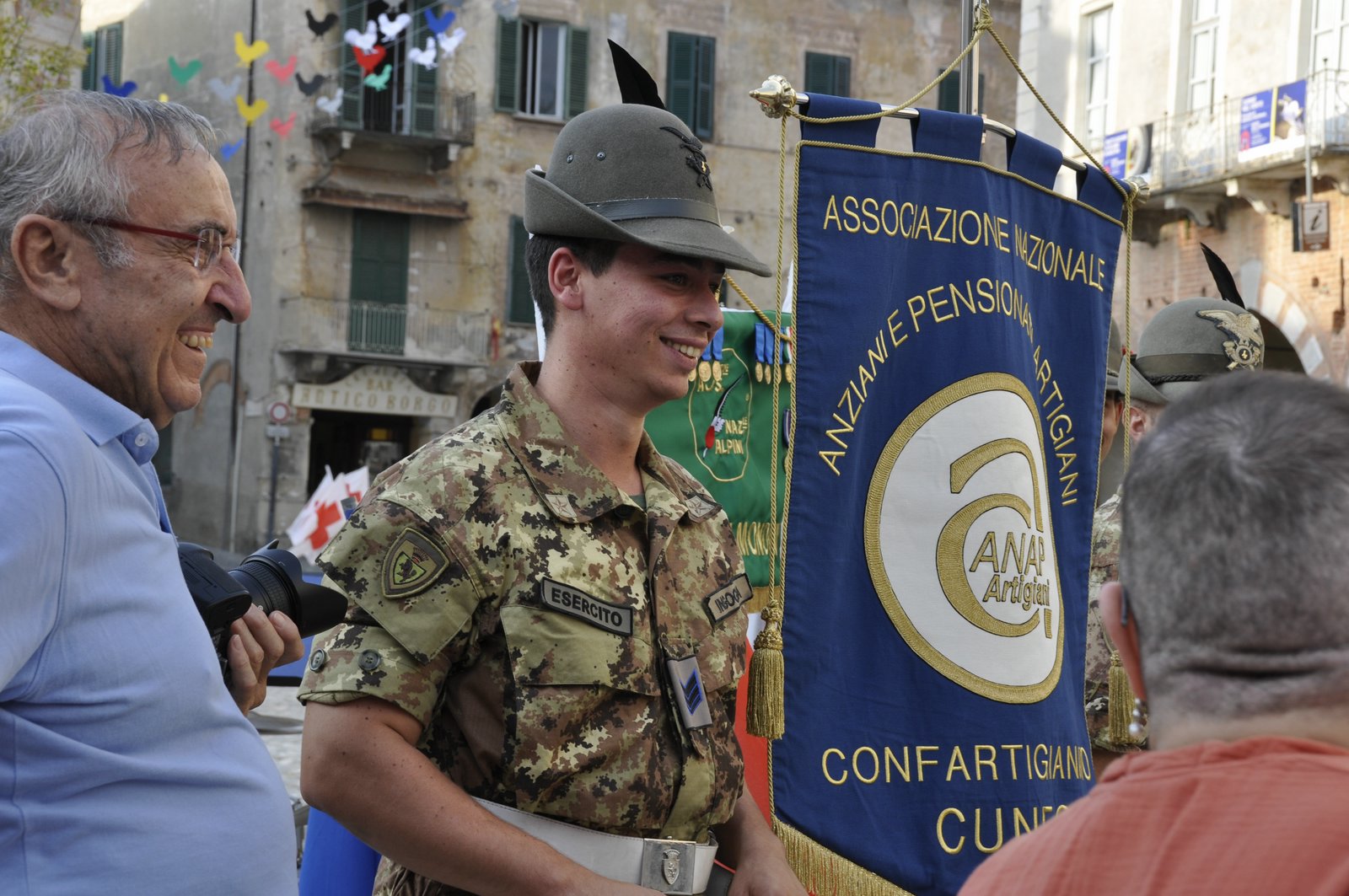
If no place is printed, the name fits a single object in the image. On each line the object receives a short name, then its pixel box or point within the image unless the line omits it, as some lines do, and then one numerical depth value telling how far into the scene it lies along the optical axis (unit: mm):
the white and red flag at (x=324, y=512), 11711
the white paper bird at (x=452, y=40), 21648
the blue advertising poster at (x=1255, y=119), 14961
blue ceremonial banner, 2734
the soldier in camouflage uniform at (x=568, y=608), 1991
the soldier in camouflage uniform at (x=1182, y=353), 3803
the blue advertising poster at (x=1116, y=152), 16516
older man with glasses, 1533
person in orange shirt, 1096
